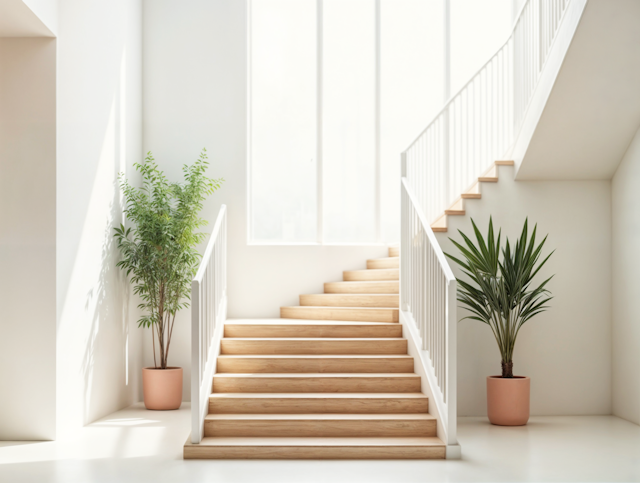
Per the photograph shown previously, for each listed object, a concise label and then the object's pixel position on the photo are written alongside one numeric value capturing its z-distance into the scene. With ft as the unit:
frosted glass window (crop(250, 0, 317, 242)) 21.77
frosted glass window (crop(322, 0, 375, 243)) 22.21
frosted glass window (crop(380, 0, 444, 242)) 22.56
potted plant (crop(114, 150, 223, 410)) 18.06
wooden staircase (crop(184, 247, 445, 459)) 13.19
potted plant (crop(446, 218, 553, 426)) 16.47
